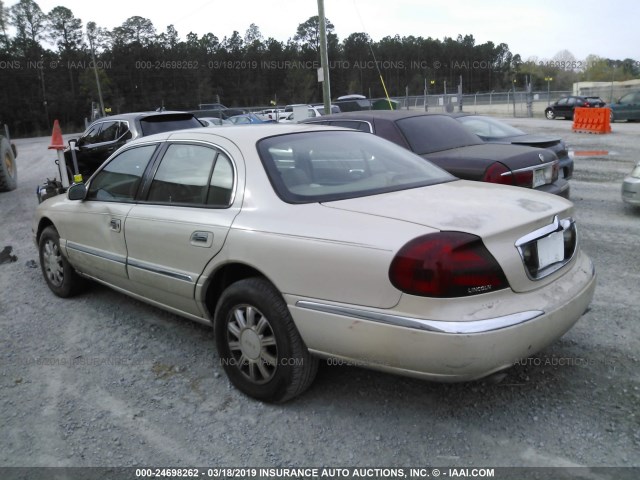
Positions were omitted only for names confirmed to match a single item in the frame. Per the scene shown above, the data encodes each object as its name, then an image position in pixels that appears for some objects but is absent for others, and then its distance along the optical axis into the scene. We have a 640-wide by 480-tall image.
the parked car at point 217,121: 20.23
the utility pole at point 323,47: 16.69
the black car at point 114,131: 9.72
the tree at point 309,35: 88.79
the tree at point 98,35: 78.88
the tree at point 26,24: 76.44
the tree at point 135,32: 78.44
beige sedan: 2.30
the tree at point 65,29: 80.75
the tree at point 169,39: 81.00
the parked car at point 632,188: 6.73
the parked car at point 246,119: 20.37
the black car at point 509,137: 7.05
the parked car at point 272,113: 23.47
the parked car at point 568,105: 27.31
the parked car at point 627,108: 23.86
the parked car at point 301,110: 21.52
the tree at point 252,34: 96.38
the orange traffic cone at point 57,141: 8.59
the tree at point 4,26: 74.62
